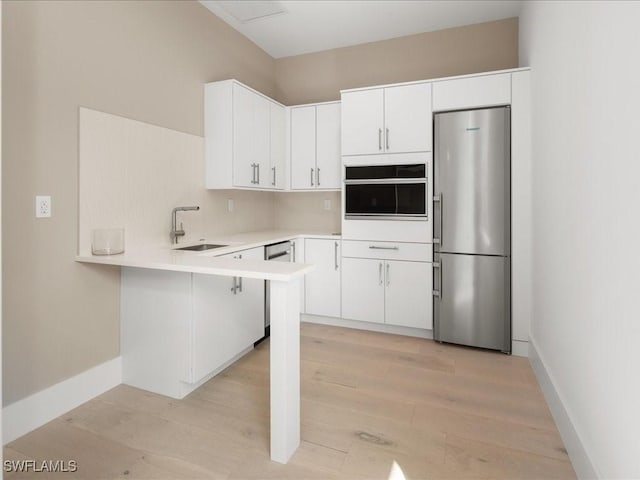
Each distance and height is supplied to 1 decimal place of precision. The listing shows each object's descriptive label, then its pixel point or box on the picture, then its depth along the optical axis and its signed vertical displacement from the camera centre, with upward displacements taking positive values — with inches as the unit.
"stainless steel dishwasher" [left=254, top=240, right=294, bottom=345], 119.3 -6.4
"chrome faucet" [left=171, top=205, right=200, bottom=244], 109.3 +2.6
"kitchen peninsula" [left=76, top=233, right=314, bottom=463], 64.0 -16.8
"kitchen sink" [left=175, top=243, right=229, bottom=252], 109.5 -2.9
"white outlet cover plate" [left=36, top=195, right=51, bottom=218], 75.7 +6.8
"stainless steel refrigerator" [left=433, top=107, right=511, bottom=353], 112.4 +3.4
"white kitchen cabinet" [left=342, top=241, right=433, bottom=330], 124.8 -16.6
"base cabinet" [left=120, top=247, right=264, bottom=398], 85.5 -22.4
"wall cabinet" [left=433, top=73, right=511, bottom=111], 112.1 +45.9
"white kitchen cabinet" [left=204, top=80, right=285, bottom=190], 120.6 +35.4
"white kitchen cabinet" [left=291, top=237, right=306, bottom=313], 139.9 -5.7
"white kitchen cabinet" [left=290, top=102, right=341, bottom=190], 146.6 +37.3
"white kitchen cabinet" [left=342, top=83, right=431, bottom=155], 121.6 +40.8
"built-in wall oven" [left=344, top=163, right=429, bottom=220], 122.0 +15.7
